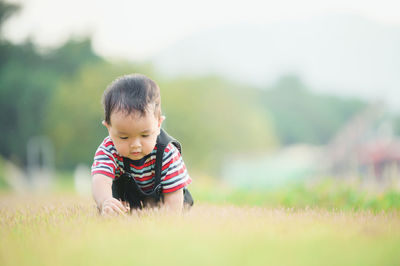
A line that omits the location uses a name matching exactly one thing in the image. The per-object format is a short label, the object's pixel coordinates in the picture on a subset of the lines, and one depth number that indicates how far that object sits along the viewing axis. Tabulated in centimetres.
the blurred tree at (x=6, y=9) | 2201
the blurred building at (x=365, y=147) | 1666
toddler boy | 332
